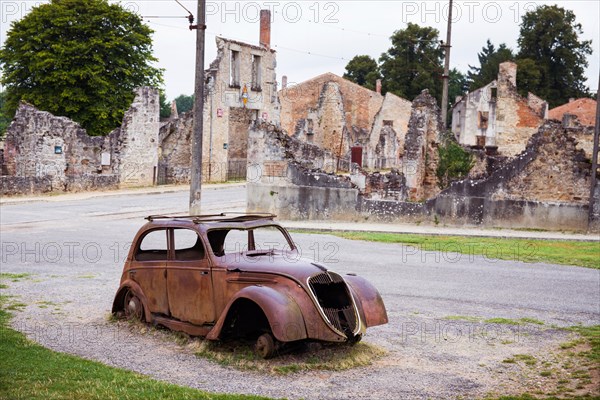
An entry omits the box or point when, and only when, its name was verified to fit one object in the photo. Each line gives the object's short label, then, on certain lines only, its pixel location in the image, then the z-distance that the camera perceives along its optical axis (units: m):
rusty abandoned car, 8.40
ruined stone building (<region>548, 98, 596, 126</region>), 57.21
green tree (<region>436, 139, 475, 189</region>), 31.16
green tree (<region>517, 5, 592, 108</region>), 75.22
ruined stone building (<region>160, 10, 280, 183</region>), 43.88
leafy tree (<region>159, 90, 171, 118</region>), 91.04
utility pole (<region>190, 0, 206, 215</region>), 20.30
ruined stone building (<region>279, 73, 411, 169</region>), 63.22
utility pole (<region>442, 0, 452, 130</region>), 34.56
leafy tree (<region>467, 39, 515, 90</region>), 84.33
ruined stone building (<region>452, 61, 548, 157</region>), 53.56
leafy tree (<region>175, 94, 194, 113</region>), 135.19
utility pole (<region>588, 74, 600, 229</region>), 22.36
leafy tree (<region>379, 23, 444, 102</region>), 81.50
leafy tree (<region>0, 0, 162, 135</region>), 48.09
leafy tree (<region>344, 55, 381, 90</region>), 96.25
